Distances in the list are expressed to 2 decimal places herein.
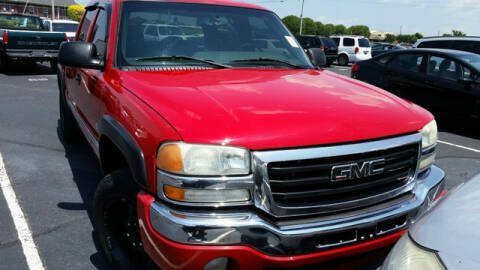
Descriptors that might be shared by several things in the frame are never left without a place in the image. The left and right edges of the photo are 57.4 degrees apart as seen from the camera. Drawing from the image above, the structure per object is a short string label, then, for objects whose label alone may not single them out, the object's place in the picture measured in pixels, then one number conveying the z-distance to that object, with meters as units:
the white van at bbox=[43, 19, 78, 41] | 18.33
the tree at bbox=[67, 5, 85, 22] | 55.06
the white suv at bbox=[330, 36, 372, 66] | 24.66
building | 71.81
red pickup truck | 1.95
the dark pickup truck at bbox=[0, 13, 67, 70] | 12.47
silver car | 1.36
